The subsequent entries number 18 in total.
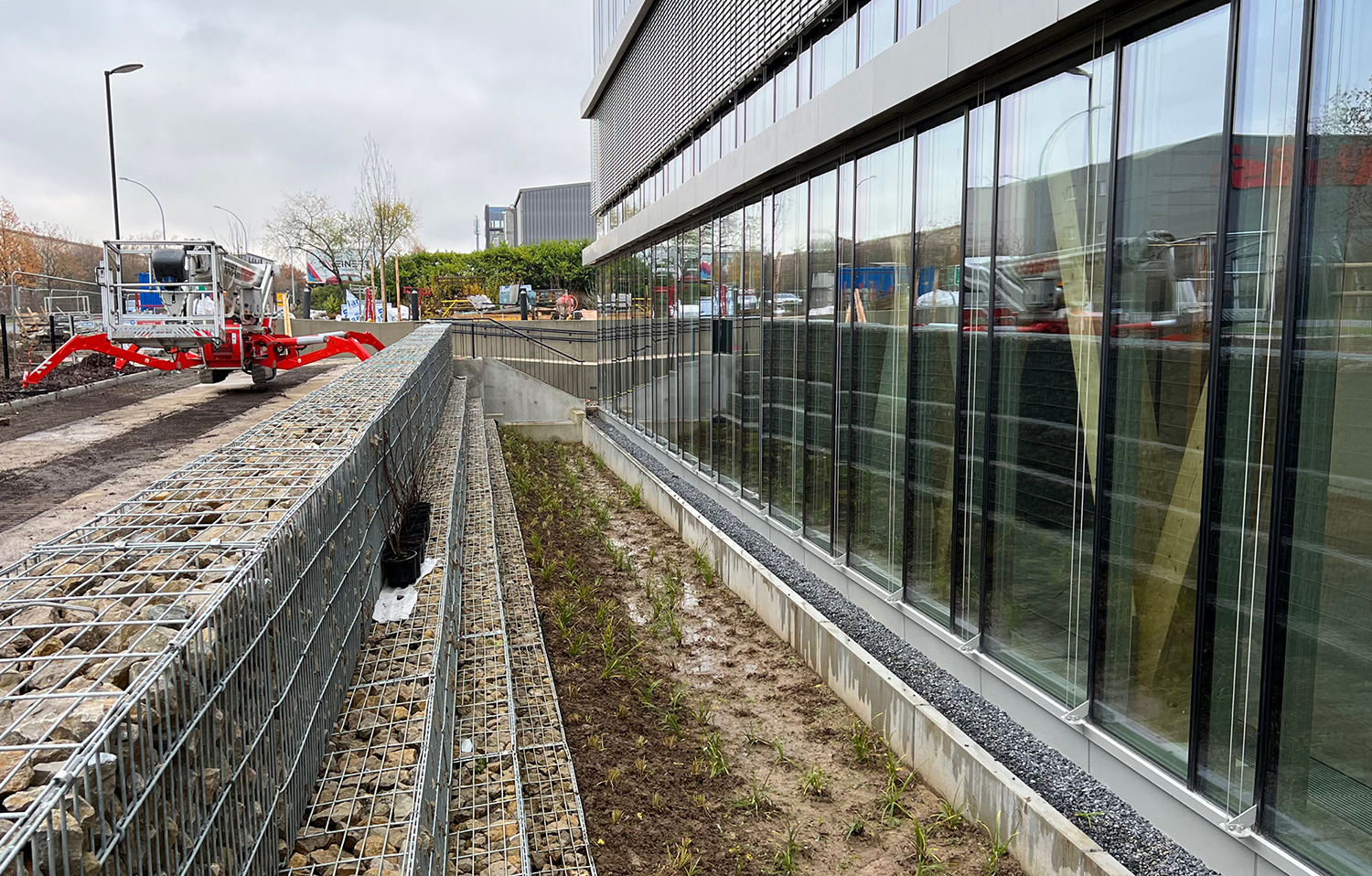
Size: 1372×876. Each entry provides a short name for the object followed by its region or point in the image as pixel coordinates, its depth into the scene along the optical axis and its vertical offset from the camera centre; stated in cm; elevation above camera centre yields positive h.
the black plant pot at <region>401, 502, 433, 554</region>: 660 -144
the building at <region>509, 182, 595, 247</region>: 15912 +1880
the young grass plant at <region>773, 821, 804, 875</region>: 495 -280
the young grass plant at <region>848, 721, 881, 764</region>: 607 -272
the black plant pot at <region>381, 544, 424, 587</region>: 601 -153
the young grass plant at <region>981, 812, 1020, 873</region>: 477 -266
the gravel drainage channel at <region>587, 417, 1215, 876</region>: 453 -248
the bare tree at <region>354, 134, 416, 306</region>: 4766 +539
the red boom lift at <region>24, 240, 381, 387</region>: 1783 +17
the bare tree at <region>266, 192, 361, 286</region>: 5456 +517
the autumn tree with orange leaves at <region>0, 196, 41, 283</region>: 4281 +362
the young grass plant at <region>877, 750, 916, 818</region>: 543 -274
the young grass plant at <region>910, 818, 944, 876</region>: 483 -274
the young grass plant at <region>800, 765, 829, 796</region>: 573 -278
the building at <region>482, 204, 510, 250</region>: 18338 +2089
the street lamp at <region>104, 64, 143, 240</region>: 2475 +546
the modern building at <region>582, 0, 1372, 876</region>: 385 -28
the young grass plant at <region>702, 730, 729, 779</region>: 595 -274
